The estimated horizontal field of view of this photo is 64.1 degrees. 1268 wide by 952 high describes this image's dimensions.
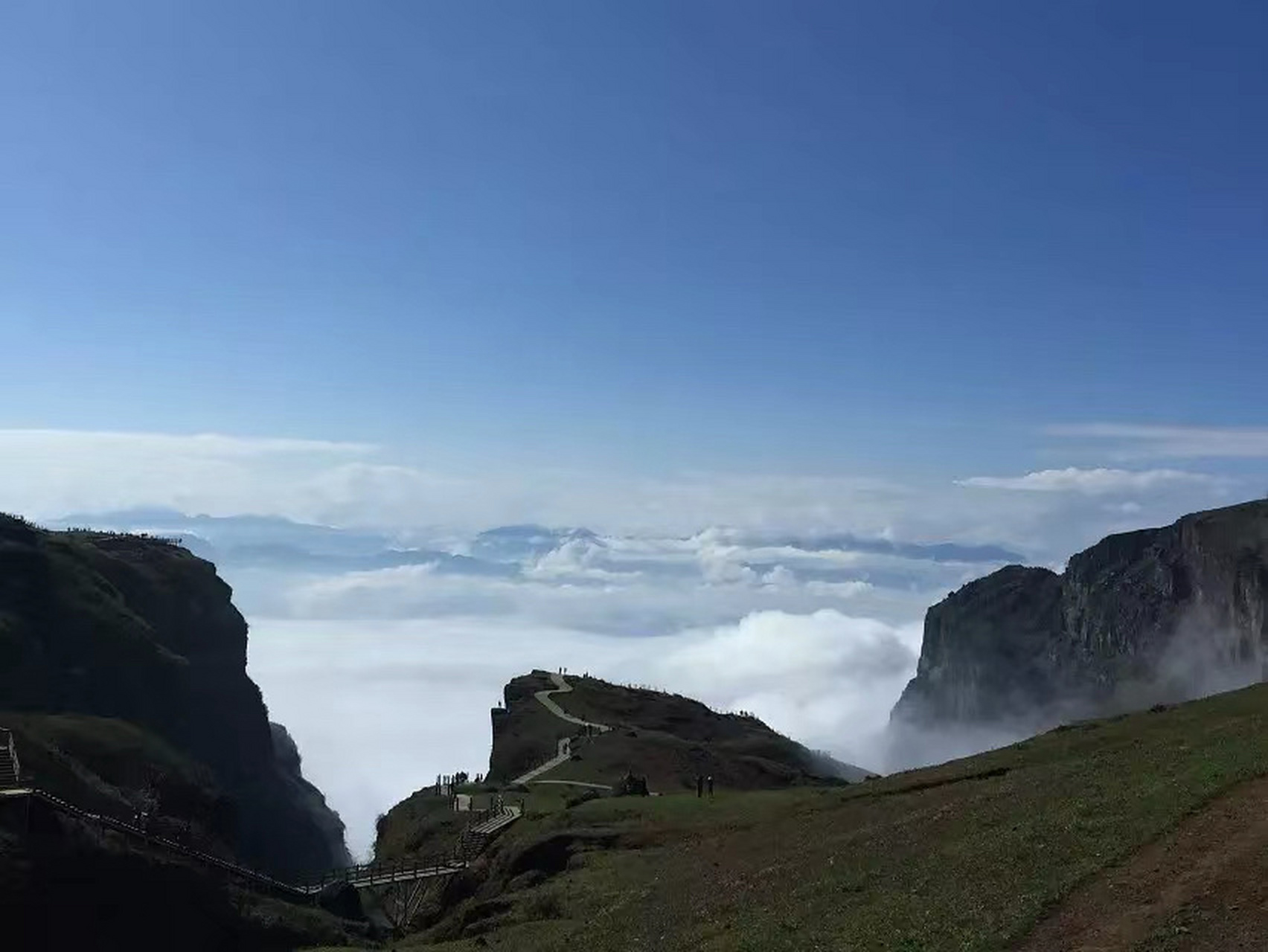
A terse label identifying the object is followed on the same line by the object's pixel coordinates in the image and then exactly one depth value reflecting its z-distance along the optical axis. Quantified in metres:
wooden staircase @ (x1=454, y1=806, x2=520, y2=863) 73.50
